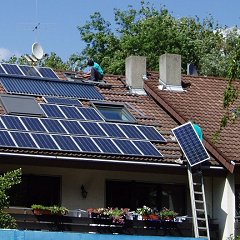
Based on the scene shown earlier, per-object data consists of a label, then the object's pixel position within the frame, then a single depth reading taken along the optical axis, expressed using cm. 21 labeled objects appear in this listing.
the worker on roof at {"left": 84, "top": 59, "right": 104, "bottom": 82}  3180
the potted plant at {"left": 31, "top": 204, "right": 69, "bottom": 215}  2427
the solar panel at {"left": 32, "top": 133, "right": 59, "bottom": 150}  2516
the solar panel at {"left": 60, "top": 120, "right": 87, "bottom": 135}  2670
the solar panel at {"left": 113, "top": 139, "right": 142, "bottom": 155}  2618
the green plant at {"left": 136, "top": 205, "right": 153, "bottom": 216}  2537
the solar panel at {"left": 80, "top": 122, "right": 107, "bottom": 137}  2689
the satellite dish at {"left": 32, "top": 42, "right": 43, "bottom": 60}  3309
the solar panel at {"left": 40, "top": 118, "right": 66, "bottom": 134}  2645
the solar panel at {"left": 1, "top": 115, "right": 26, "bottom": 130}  2594
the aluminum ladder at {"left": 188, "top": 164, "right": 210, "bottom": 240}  2569
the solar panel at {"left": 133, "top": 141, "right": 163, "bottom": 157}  2641
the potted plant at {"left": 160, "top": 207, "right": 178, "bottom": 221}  2555
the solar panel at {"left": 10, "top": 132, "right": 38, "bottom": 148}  2491
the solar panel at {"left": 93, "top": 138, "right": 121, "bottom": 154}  2594
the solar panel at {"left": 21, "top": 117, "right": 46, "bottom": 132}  2617
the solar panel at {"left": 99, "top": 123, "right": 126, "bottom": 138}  2712
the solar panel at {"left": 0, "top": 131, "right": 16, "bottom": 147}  2464
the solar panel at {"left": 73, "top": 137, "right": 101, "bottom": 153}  2571
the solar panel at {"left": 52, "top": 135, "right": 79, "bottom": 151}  2544
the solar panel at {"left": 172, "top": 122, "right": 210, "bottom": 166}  2581
